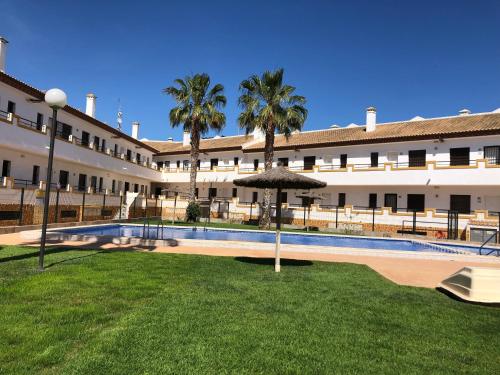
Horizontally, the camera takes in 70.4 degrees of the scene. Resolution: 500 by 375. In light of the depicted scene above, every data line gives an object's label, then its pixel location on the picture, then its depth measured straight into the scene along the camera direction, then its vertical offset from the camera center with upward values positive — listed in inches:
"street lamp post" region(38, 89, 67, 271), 330.4 +85.8
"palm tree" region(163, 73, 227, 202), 1226.6 +330.0
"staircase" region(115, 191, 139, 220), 1241.3 -24.7
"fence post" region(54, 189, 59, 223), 831.4 -44.0
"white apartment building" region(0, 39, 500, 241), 978.1 +145.9
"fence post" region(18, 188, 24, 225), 747.4 -33.9
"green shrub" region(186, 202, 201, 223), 1225.4 -36.4
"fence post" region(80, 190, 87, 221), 974.2 -35.6
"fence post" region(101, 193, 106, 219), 1089.1 -28.4
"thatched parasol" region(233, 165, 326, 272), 370.3 +25.4
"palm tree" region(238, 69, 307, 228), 1062.4 +292.8
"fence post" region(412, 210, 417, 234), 1044.5 -30.3
